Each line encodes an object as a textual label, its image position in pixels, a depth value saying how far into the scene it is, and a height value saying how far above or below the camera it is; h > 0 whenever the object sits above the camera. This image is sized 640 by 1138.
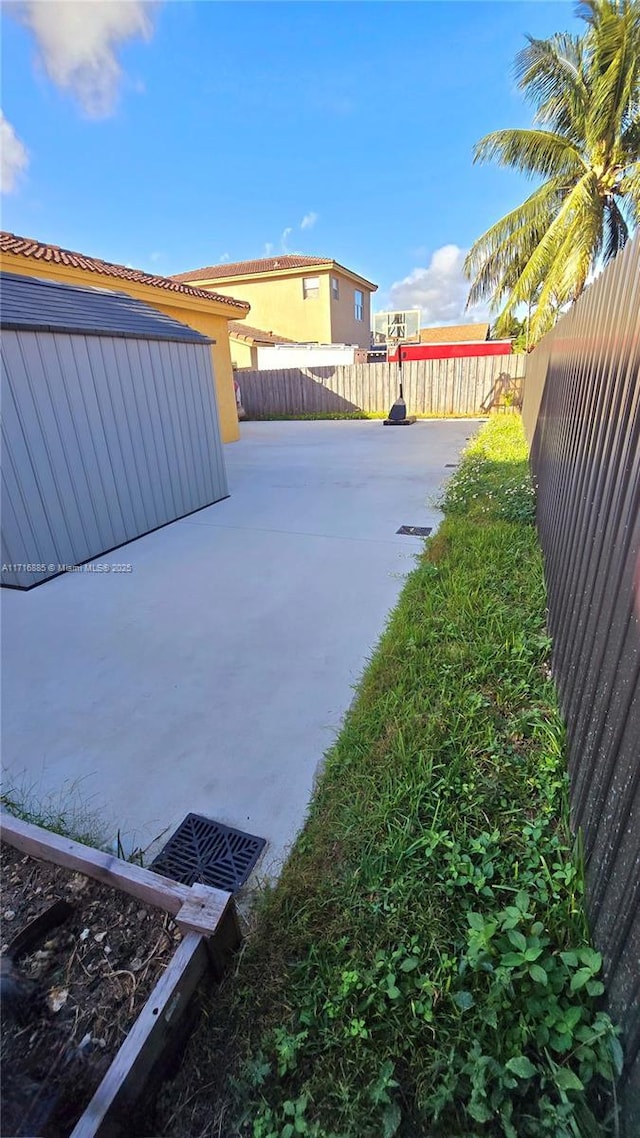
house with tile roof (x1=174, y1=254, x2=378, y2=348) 18.64 +3.68
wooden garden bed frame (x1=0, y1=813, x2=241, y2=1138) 0.88 -1.20
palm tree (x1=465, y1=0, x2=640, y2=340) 8.03 +4.08
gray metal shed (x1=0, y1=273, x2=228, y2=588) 3.43 -0.21
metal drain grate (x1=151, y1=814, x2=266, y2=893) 1.46 -1.41
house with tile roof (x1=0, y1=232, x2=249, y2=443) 6.08 +1.58
